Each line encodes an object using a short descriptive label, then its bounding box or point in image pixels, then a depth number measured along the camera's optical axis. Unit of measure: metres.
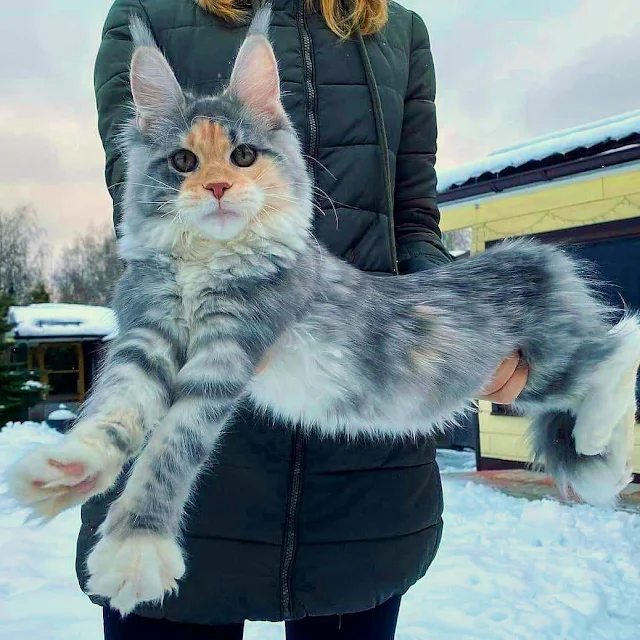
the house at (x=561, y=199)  7.32
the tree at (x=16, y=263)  29.16
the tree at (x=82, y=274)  32.03
